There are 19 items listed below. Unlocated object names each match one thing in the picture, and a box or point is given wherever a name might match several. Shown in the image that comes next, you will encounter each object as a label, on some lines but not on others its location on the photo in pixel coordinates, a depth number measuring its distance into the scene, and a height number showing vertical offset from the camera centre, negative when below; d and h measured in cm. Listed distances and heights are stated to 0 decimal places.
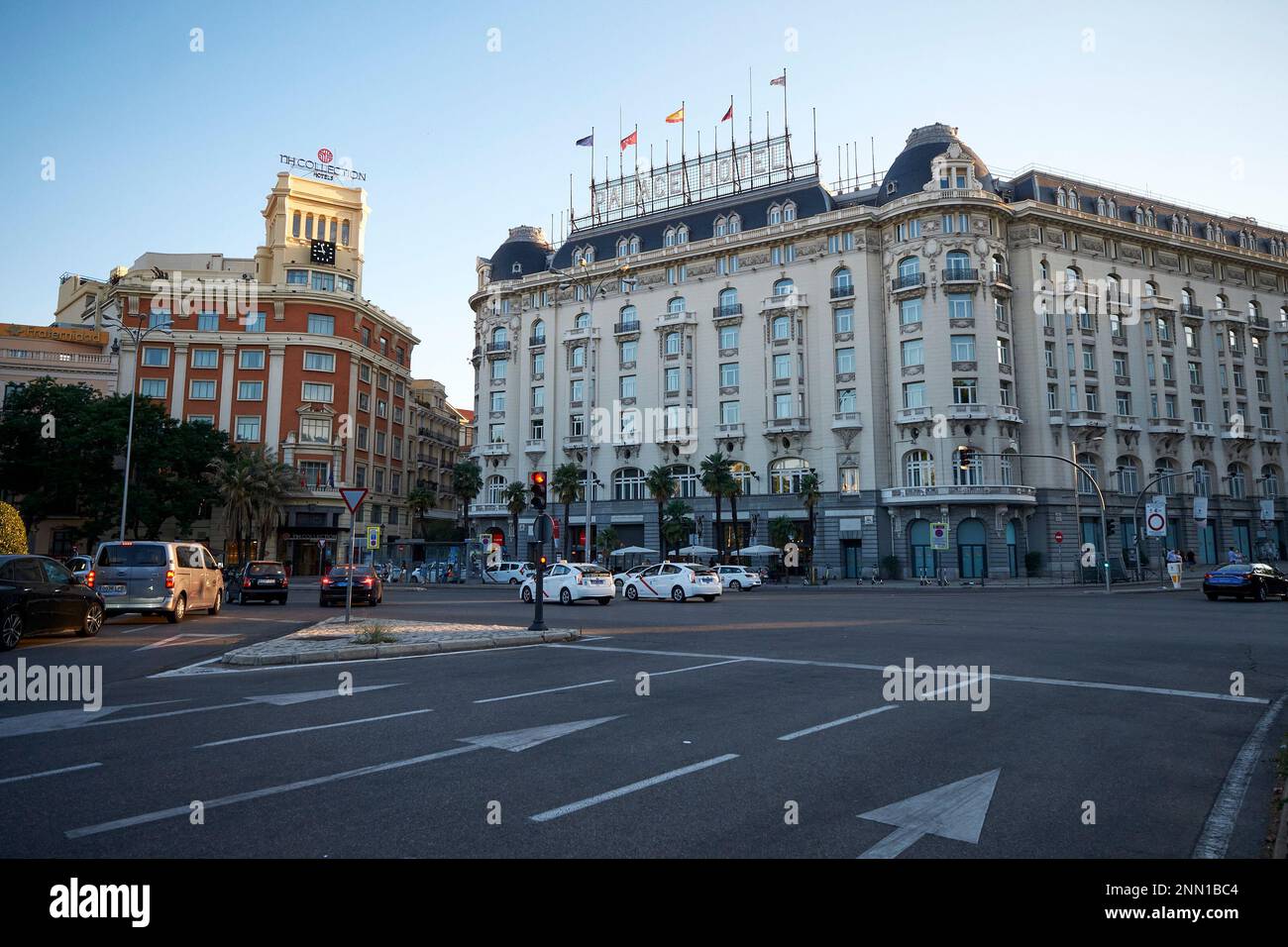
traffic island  1233 -166
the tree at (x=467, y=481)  6631 +622
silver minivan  1778 -60
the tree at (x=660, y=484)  5750 +520
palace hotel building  5344 +1508
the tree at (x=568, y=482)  6056 +556
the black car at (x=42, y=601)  1264 -88
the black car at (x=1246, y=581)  2805 -108
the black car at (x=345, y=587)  2794 -128
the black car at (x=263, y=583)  2894 -118
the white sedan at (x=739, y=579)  4359 -149
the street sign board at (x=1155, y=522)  2872 +116
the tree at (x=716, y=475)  5531 +560
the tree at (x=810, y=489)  5438 +452
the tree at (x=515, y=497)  6556 +479
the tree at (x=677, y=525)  5759 +209
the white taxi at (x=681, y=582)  3067 -120
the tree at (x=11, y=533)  2061 +54
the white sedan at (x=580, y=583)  2827 -114
